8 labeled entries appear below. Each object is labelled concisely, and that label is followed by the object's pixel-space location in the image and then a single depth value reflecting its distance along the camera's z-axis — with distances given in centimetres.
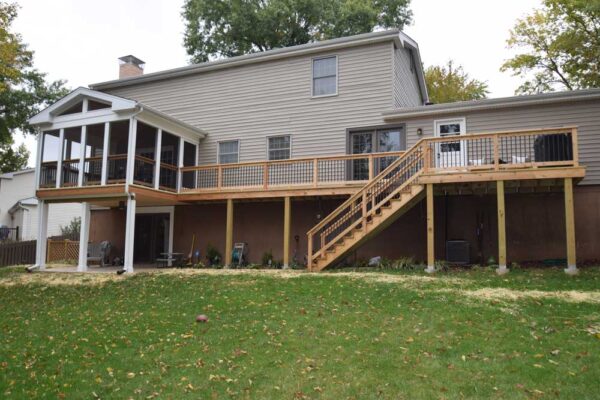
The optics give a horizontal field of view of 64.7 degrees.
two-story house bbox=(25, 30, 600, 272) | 1186
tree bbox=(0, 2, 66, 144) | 2770
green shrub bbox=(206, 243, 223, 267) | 1577
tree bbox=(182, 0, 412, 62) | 2708
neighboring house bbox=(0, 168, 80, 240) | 2798
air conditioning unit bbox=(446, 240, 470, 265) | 1245
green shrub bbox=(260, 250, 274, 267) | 1488
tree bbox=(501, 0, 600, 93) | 2256
